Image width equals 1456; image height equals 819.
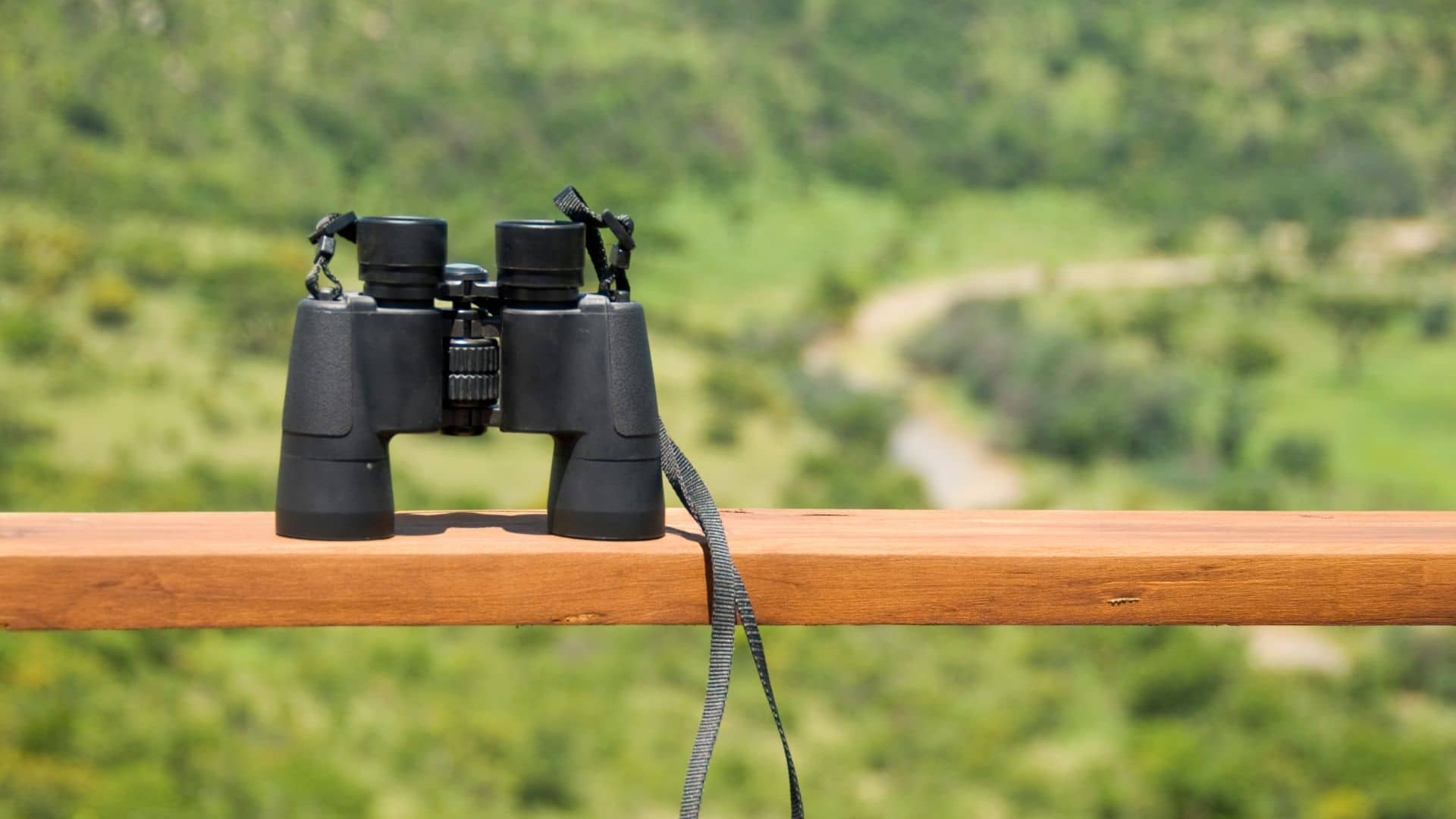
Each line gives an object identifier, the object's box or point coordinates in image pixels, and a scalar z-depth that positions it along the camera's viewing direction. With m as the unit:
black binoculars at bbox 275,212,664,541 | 1.83
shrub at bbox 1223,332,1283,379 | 26.30
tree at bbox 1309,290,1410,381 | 26.22
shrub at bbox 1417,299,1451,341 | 27.09
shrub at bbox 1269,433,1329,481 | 22.44
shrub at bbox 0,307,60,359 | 19.73
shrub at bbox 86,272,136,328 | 21.16
